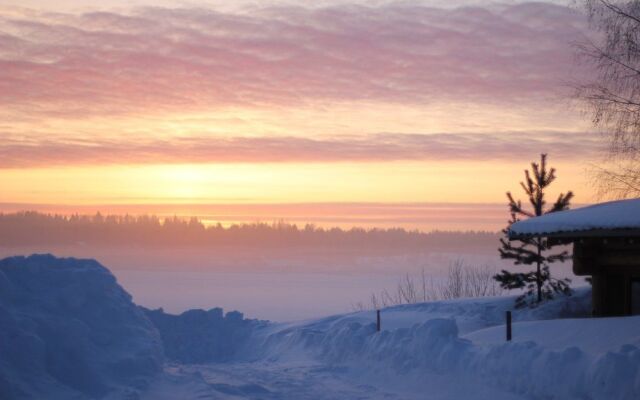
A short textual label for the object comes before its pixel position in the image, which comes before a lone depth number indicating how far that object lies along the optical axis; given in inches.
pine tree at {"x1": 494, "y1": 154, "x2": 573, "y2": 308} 937.9
